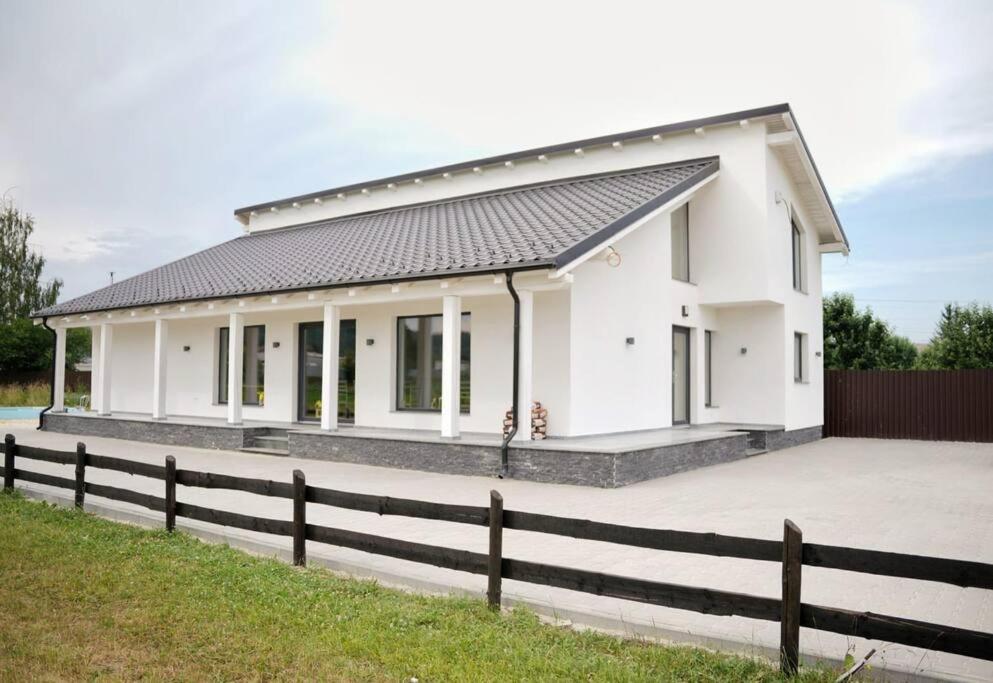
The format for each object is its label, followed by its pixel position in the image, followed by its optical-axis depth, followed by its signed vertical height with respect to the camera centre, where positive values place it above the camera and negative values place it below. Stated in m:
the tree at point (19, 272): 45.19 +5.56
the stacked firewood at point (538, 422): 11.20 -0.87
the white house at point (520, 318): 11.51 +0.92
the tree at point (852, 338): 27.34 +1.10
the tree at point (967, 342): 24.58 +0.87
